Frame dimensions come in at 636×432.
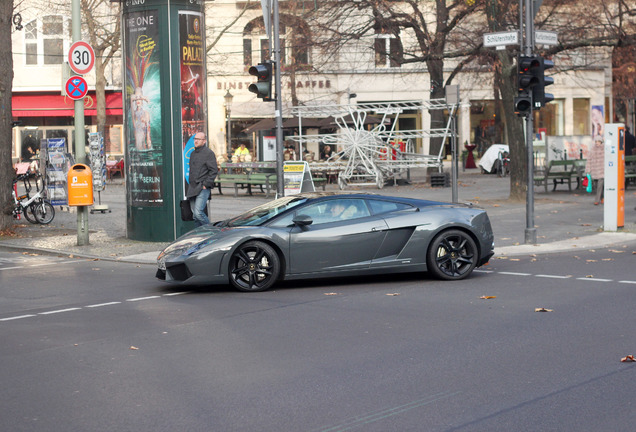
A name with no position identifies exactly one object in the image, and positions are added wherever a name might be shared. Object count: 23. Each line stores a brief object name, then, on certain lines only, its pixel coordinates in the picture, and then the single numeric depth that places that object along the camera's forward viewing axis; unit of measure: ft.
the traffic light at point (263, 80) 49.88
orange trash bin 51.37
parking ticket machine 55.47
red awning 151.02
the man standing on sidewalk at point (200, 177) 48.60
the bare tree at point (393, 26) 79.92
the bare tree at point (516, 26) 70.33
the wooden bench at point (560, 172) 89.66
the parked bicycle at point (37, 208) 67.10
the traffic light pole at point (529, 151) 50.29
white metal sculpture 100.22
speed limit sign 51.42
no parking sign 51.65
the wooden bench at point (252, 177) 90.74
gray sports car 35.09
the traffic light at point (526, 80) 50.29
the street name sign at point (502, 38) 51.08
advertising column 52.80
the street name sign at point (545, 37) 50.57
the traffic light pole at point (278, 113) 50.08
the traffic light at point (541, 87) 50.37
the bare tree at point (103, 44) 117.70
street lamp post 141.90
